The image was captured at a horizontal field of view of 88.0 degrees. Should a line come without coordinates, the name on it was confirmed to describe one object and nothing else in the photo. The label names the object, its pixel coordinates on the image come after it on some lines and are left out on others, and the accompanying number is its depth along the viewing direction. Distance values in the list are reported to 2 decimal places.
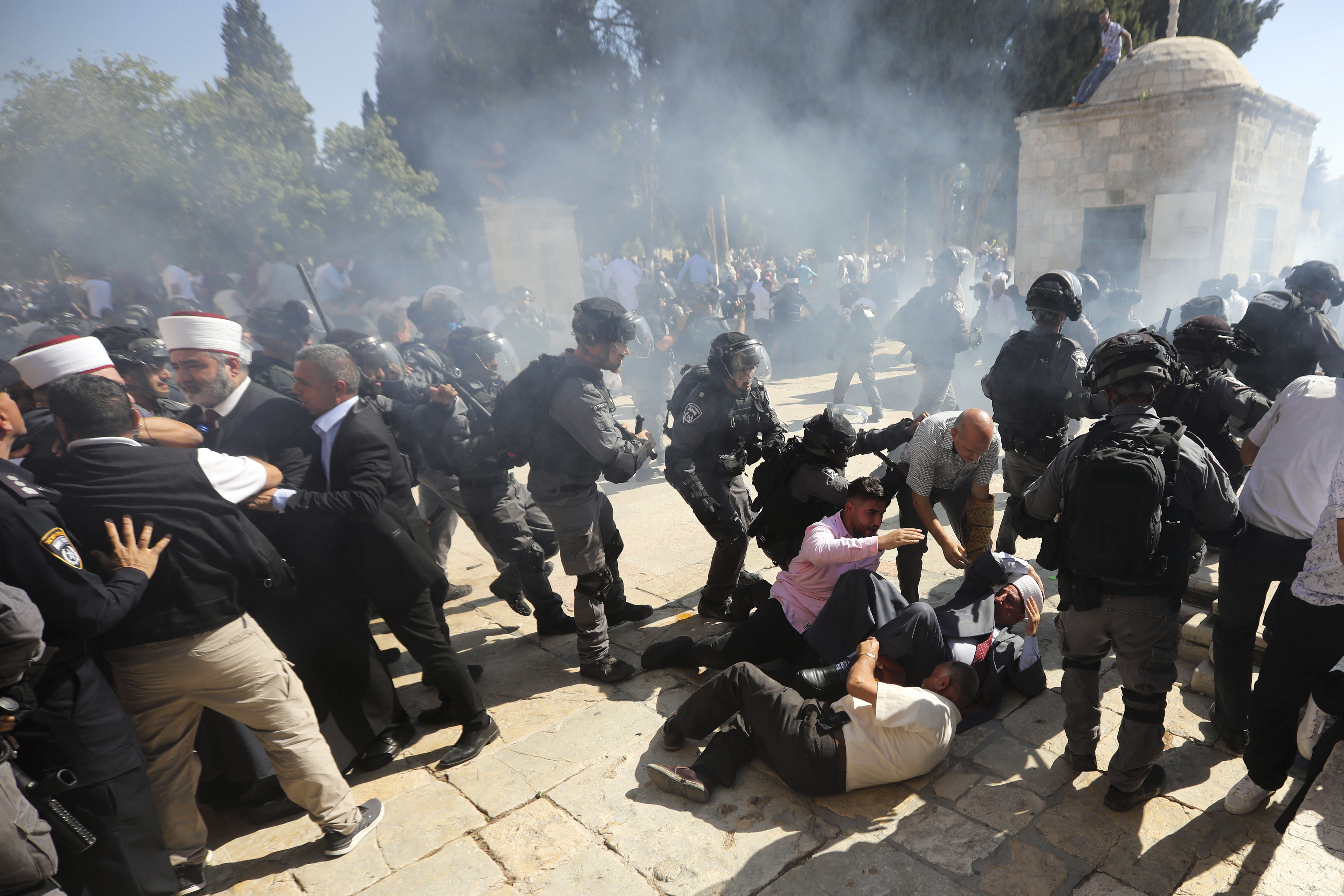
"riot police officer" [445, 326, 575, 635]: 3.95
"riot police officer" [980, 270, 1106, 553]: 4.05
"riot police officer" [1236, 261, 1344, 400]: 3.92
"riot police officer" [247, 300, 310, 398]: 4.39
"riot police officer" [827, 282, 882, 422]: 8.70
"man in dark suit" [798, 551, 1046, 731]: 2.99
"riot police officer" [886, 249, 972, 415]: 7.37
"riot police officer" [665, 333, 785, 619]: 3.96
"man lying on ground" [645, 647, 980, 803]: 2.63
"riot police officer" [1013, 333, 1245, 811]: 2.33
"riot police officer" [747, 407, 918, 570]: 3.51
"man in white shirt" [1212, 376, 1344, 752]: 2.50
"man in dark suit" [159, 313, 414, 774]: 2.79
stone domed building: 10.75
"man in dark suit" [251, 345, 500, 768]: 2.73
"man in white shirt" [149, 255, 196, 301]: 12.36
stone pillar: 13.85
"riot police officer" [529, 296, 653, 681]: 3.41
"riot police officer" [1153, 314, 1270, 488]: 3.43
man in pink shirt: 3.15
